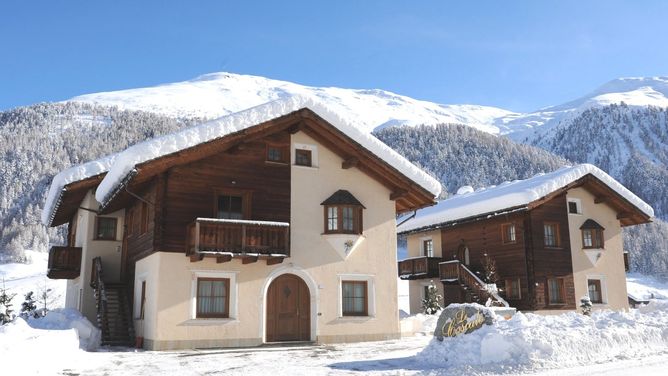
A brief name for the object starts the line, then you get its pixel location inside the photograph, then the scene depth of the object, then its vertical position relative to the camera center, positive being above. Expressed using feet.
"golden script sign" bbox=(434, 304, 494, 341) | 48.68 -2.07
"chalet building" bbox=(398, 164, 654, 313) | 98.89 +8.48
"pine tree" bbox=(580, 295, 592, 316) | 91.35 -1.57
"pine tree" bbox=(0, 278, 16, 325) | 74.31 -1.59
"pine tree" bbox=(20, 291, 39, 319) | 93.97 -1.27
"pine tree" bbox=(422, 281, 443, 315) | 96.27 -1.42
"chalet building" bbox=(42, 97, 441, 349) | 62.69 +7.05
